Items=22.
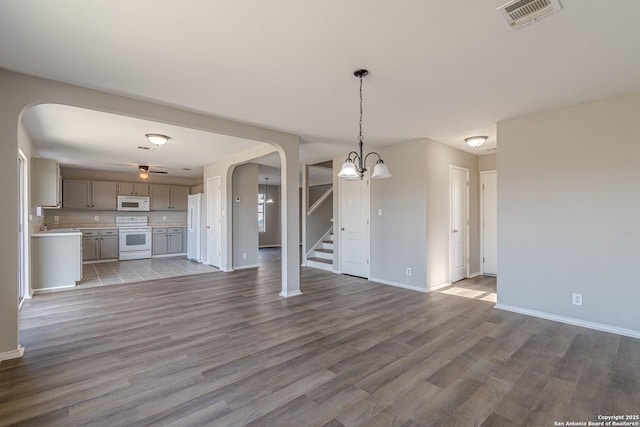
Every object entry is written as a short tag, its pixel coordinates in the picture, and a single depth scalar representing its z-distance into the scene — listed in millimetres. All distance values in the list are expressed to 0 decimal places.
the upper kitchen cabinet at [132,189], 8547
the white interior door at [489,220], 5961
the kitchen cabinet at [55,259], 4898
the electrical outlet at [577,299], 3393
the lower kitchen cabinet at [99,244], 7684
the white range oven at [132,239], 8133
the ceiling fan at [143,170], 7119
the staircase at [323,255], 6852
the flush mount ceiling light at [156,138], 4648
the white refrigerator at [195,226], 7812
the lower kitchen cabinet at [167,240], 8719
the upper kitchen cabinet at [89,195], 7762
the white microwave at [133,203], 8530
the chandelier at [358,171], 3025
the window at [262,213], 11703
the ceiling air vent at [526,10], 1784
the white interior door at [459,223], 5457
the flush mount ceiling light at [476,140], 4652
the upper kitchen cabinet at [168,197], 9117
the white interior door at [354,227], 5855
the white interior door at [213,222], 7031
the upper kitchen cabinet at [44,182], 4910
